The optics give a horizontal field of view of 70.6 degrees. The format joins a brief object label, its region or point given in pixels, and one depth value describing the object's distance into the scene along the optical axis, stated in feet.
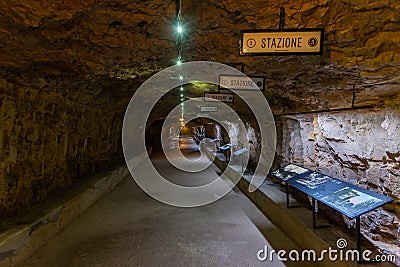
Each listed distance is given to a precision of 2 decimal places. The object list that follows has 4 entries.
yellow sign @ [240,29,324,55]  8.50
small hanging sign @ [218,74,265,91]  13.57
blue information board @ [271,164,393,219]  9.46
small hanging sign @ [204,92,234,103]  18.11
